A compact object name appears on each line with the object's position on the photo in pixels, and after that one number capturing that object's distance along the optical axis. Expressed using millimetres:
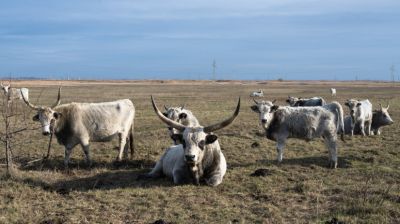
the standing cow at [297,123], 14164
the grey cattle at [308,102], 24398
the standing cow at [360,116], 20750
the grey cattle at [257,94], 54775
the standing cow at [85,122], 13281
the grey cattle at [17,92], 38456
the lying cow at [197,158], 10352
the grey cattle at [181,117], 14148
